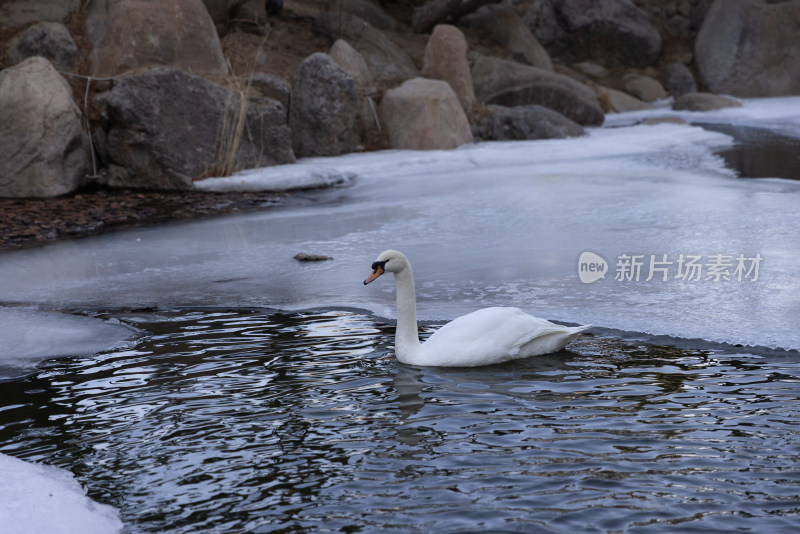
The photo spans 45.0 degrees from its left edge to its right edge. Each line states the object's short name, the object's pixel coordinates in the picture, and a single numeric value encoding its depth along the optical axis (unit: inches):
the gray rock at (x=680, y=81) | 1096.8
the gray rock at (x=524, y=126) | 674.2
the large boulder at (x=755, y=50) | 1025.5
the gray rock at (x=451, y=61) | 696.4
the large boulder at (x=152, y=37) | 550.0
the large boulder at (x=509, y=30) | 946.1
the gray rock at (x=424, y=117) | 605.6
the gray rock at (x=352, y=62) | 660.7
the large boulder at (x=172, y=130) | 494.9
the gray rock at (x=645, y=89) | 1059.3
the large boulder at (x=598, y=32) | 1117.1
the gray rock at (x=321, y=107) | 583.8
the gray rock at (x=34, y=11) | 575.8
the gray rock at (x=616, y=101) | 946.7
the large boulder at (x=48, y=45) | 545.6
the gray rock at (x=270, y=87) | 566.6
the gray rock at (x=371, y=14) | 874.8
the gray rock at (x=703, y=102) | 922.7
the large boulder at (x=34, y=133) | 466.3
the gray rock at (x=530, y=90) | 772.6
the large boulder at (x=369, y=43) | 750.5
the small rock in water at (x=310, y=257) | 317.4
